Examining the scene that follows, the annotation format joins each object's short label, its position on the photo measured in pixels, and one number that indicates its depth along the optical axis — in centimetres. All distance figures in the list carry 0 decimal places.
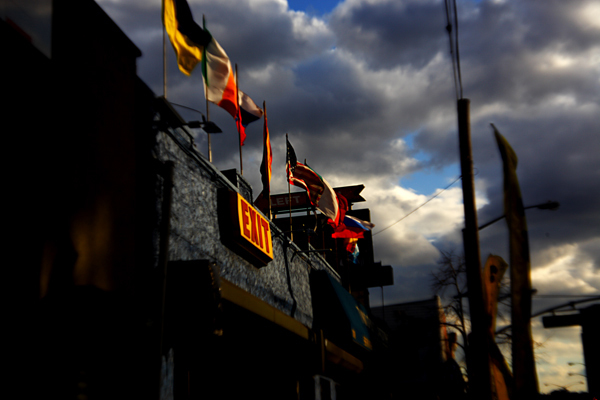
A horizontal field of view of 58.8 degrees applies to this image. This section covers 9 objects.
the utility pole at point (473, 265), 911
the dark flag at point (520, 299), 770
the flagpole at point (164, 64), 845
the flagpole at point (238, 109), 1080
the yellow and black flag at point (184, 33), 880
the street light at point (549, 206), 960
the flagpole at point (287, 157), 1439
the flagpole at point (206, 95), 956
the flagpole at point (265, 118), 1234
